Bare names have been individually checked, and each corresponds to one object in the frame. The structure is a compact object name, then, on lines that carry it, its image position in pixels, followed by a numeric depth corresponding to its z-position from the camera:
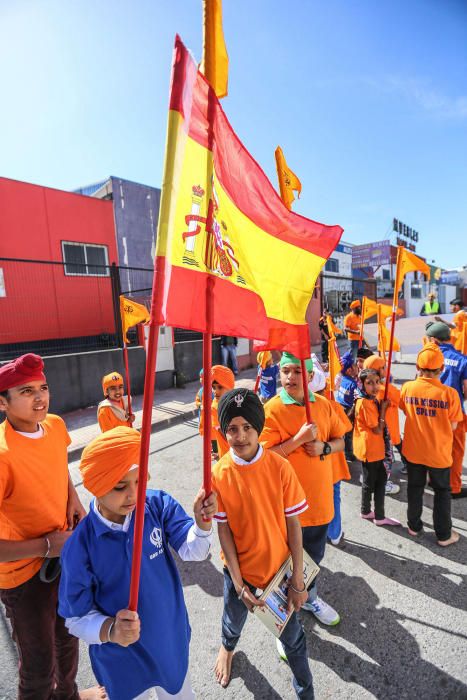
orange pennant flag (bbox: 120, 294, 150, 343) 5.59
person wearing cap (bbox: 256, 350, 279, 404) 6.06
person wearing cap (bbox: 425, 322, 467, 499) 4.02
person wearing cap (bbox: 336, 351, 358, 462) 4.99
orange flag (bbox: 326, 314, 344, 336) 4.93
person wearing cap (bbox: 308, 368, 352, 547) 2.69
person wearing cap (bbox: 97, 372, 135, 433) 3.66
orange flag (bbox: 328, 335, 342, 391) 4.09
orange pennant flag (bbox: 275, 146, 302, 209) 2.78
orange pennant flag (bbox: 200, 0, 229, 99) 1.25
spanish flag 1.19
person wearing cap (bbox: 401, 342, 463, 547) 3.19
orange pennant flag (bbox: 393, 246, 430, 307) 3.59
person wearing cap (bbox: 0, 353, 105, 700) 1.74
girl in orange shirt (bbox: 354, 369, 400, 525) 3.38
